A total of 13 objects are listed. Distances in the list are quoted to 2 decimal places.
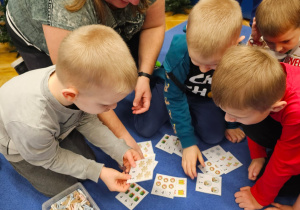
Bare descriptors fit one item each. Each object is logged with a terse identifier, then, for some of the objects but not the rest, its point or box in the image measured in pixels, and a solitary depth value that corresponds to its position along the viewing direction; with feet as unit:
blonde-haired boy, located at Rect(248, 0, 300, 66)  4.42
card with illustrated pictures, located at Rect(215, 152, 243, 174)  5.26
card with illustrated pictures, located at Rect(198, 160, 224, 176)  5.19
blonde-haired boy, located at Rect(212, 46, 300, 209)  3.12
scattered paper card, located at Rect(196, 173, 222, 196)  4.91
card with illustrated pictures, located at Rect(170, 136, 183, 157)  5.61
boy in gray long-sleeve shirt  3.13
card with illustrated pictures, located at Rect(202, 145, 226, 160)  5.49
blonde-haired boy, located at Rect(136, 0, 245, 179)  3.82
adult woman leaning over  4.10
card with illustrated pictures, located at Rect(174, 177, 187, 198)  4.86
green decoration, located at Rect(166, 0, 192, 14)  11.72
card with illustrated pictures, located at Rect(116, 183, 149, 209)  4.73
